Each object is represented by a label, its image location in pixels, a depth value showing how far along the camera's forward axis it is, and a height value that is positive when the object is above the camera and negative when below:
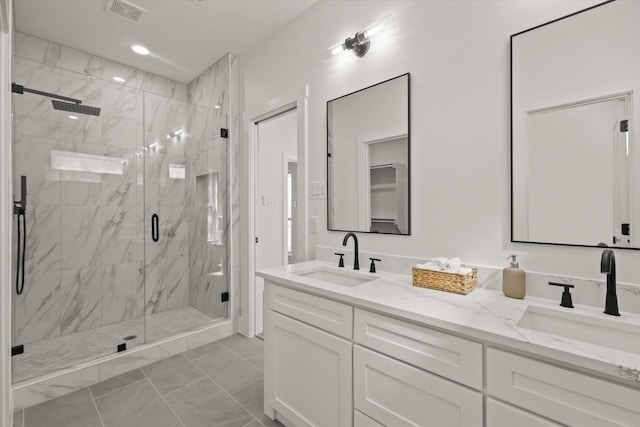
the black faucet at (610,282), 0.93 -0.23
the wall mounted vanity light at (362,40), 1.71 +1.11
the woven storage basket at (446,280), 1.29 -0.30
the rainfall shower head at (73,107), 2.47 +0.92
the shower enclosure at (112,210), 2.47 +0.05
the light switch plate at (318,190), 2.20 +0.19
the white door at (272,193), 3.02 +0.23
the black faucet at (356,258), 1.81 -0.28
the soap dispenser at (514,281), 1.23 -0.28
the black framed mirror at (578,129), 1.07 +0.34
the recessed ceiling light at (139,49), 2.82 +1.61
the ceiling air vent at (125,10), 2.24 +1.60
